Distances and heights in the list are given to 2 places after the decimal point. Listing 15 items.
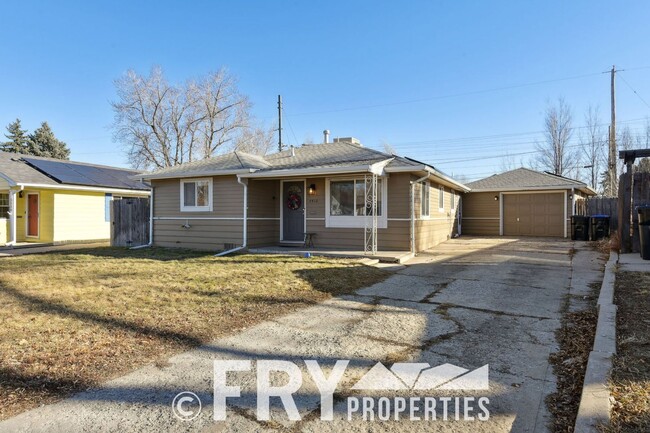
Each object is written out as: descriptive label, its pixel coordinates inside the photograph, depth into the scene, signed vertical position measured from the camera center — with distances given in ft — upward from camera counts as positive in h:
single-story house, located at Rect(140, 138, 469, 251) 34.14 +1.84
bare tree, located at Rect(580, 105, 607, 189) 92.32 +17.99
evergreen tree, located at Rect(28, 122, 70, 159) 127.85 +26.63
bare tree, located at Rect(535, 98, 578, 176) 90.17 +18.88
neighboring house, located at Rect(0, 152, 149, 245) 48.80 +2.58
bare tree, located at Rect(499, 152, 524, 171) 107.73 +16.09
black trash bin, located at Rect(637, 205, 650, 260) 25.64 -0.87
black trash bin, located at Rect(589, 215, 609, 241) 47.03 -1.18
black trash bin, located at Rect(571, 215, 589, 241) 48.14 -1.32
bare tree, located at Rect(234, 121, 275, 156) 104.19 +22.70
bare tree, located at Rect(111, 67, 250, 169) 92.68 +26.62
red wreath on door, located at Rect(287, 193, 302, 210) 39.34 +1.86
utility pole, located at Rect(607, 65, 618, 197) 67.31 +15.30
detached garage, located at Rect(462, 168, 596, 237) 53.83 +2.12
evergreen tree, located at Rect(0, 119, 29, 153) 125.39 +27.68
